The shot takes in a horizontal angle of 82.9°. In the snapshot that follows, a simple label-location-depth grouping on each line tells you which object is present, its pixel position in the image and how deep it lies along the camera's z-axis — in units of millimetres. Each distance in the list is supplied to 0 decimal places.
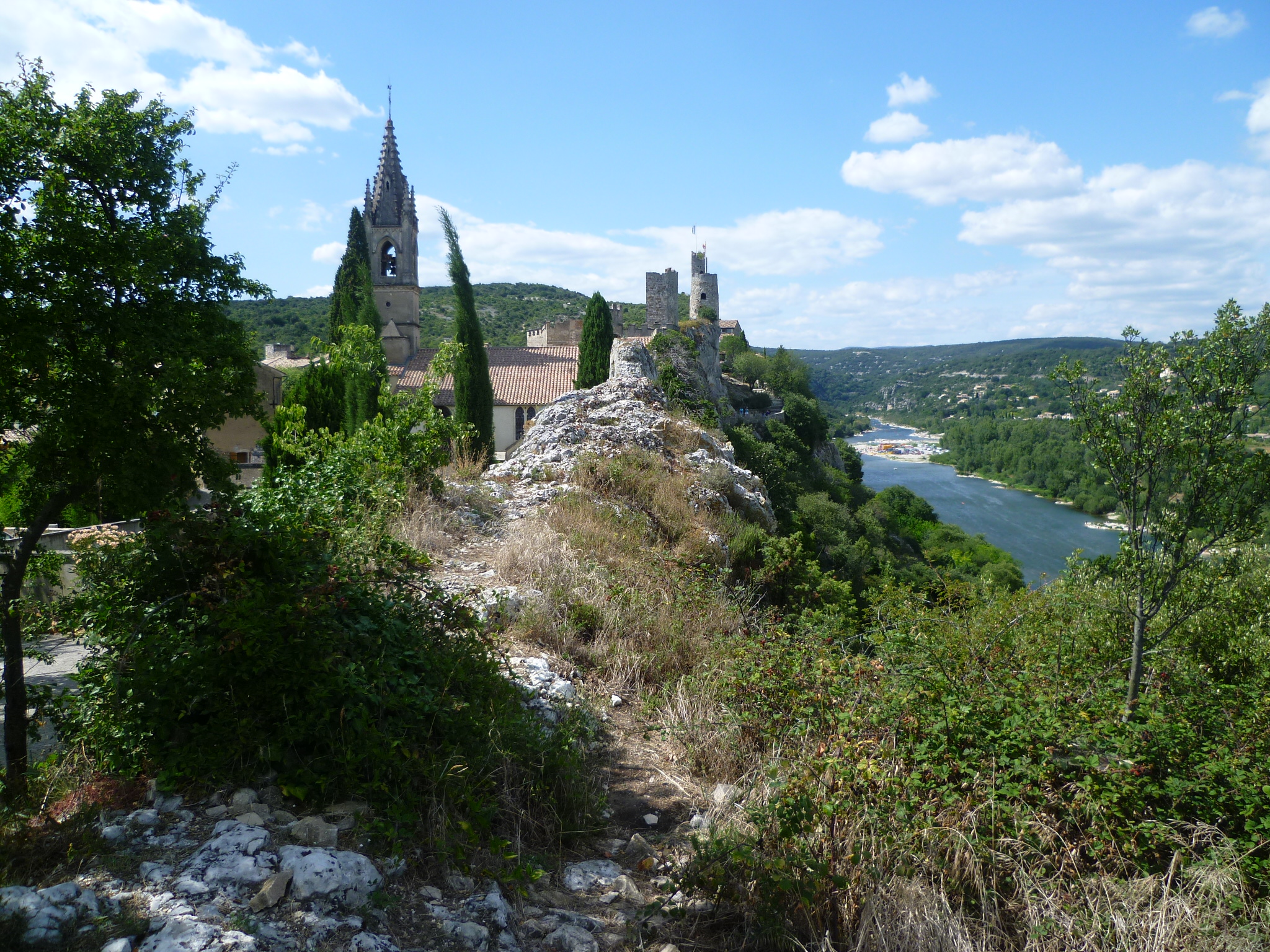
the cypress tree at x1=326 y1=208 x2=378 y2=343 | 29062
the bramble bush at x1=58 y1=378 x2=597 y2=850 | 2766
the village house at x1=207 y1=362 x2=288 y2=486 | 19656
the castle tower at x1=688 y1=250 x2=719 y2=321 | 52781
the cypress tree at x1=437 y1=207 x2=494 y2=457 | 18641
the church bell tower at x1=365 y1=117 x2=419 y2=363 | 38500
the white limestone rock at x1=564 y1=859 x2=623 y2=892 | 2969
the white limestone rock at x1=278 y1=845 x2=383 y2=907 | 2287
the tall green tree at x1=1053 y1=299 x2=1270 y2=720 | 4422
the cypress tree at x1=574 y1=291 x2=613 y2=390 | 24531
